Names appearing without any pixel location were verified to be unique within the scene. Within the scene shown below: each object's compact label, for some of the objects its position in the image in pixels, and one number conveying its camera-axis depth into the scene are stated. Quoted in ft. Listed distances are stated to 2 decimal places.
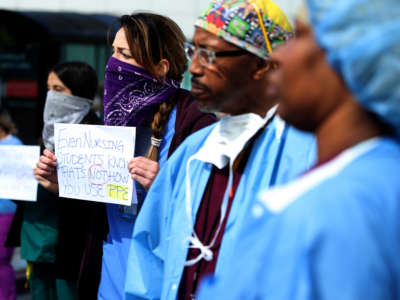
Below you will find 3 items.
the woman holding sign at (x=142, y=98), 20.38
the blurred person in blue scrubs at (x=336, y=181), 7.36
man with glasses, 14.32
